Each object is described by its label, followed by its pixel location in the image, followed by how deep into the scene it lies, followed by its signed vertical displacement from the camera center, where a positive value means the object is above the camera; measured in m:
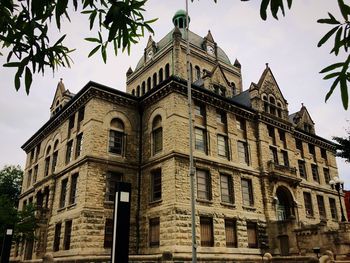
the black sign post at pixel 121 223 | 6.29 +0.61
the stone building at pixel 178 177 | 23.67 +6.11
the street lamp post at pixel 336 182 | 24.22 +4.92
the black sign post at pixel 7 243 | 20.03 +0.91
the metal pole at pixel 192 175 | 16.16 +4.00
